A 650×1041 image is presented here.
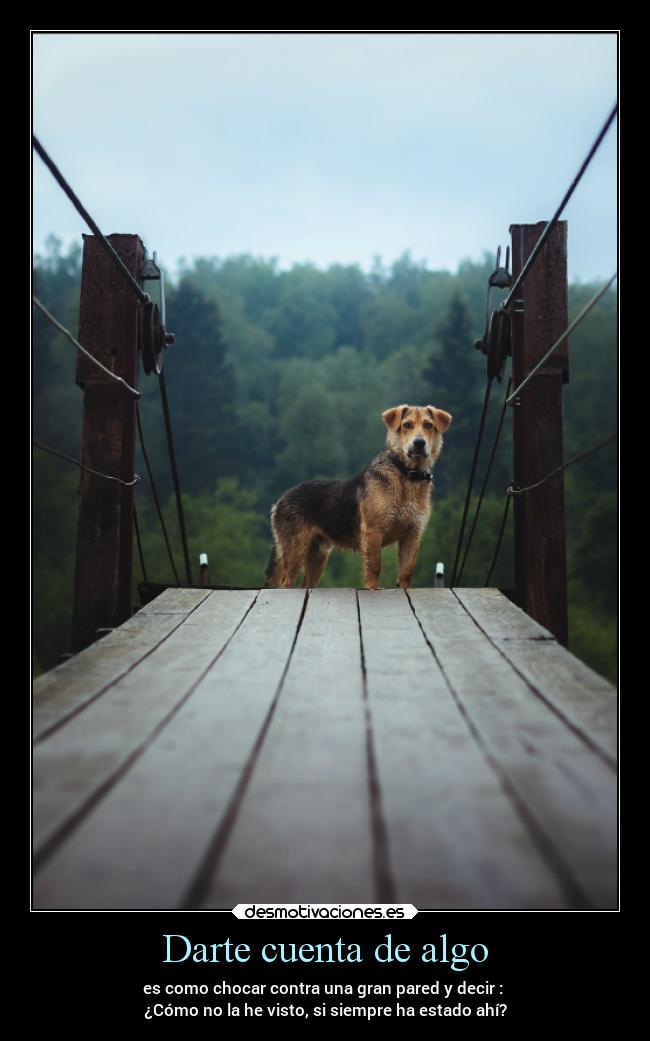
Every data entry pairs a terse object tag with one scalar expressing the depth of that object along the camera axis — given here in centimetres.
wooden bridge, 131
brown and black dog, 649
